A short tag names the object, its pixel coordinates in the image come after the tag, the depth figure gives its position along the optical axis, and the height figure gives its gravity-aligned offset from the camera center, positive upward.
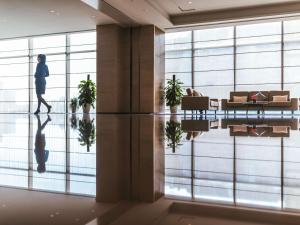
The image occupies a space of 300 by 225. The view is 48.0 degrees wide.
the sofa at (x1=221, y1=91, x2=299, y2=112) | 12.19 +0.36
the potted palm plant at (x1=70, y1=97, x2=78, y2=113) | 15.00 +0.23
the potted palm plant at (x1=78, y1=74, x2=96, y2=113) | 14.08 +0.68
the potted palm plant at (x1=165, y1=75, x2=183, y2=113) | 13.83 +0.68
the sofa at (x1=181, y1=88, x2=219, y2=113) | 12.27 +0.28
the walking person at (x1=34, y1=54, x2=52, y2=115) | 11.06 +1.12
